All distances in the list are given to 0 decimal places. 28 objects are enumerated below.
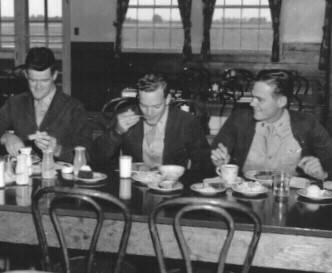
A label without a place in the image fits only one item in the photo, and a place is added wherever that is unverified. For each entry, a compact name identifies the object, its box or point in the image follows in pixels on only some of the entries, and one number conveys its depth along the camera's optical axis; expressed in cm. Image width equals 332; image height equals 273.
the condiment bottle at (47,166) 240
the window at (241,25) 977
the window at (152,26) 998
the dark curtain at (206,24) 938
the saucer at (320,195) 211
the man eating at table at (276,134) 273
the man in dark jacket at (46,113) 295
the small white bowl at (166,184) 223
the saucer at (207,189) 219
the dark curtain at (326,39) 879
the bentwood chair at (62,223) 174
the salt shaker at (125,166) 240
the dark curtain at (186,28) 942
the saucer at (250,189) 217
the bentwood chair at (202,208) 164
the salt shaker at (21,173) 228
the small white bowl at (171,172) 236
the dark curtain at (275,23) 909
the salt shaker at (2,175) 223
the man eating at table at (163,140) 287
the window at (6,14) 1098
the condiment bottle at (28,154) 241
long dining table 181
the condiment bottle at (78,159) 246
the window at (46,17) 905
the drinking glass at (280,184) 213
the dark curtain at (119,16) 959
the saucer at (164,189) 221
